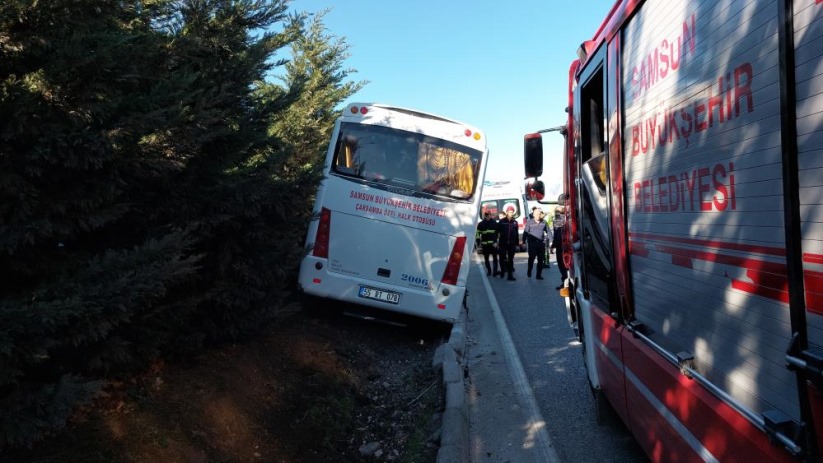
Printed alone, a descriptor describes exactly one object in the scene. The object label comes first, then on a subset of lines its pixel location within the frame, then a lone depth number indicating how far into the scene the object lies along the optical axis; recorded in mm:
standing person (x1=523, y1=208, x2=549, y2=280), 14875
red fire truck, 1716
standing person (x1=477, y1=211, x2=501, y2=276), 16062
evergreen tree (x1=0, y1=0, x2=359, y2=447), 2729
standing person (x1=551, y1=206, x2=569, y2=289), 13141
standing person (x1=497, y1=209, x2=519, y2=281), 15370
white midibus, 7715
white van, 25489
